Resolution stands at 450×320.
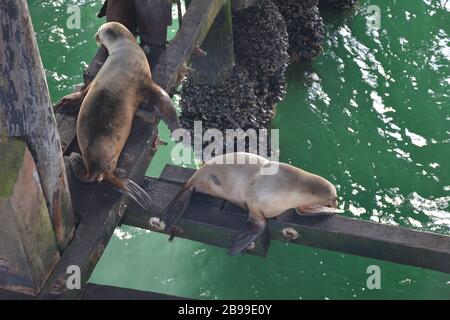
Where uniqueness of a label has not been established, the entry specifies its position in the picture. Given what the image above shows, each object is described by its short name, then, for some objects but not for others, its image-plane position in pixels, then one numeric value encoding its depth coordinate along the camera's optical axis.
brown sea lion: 7.80
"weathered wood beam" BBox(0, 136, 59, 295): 6.07
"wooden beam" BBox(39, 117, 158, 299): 7.17
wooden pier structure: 6.01
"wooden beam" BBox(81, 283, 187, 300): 7.47
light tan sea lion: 7.81
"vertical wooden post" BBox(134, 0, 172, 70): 9.72
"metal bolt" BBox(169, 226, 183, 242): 7.99
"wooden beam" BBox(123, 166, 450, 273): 7.55
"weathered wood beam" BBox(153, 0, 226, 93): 9.23
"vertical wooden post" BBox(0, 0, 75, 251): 5.62
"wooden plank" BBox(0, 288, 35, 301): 7.07
